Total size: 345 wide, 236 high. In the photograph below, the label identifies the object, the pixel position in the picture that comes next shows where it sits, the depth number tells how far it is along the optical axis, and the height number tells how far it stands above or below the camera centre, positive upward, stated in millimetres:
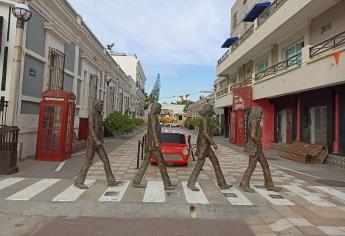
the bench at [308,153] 13992 -710
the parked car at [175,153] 11664 -732
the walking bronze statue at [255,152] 7906 -406
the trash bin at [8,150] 9033 -657
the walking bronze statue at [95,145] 7707 -363
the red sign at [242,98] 21641 +2425
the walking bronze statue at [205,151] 7836 -423
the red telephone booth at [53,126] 11969 +51
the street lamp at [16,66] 9453 +1708
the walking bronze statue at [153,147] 7719 -365
